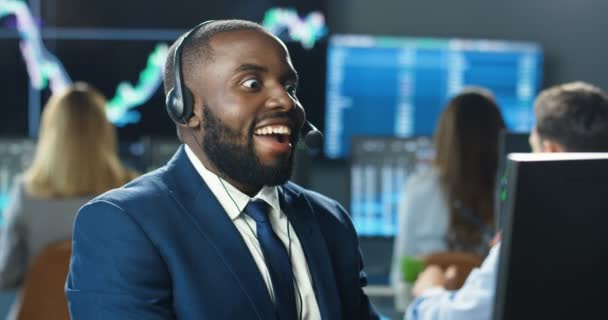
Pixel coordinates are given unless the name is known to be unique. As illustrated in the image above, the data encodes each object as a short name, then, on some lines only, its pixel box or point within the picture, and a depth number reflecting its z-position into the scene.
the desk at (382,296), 2.97
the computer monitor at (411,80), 4.07
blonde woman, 2.58
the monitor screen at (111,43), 4.02
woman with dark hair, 2.85
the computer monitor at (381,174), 3.40
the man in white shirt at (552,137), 1.69
